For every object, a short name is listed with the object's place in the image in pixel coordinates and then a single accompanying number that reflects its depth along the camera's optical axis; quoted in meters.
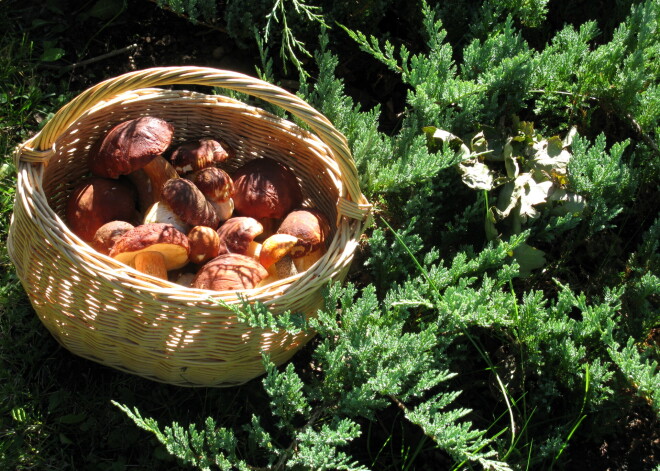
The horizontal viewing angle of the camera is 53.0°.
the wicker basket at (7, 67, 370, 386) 1.90
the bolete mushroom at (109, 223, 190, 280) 2.05
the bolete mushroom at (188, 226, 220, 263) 2.24
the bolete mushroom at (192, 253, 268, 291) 2.11
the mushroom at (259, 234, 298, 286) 2.22
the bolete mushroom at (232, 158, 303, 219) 2.45
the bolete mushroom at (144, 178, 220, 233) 2.25
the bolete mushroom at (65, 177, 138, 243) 2.27
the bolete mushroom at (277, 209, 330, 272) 2.30
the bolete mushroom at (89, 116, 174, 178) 2.25
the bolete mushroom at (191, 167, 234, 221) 2.39
